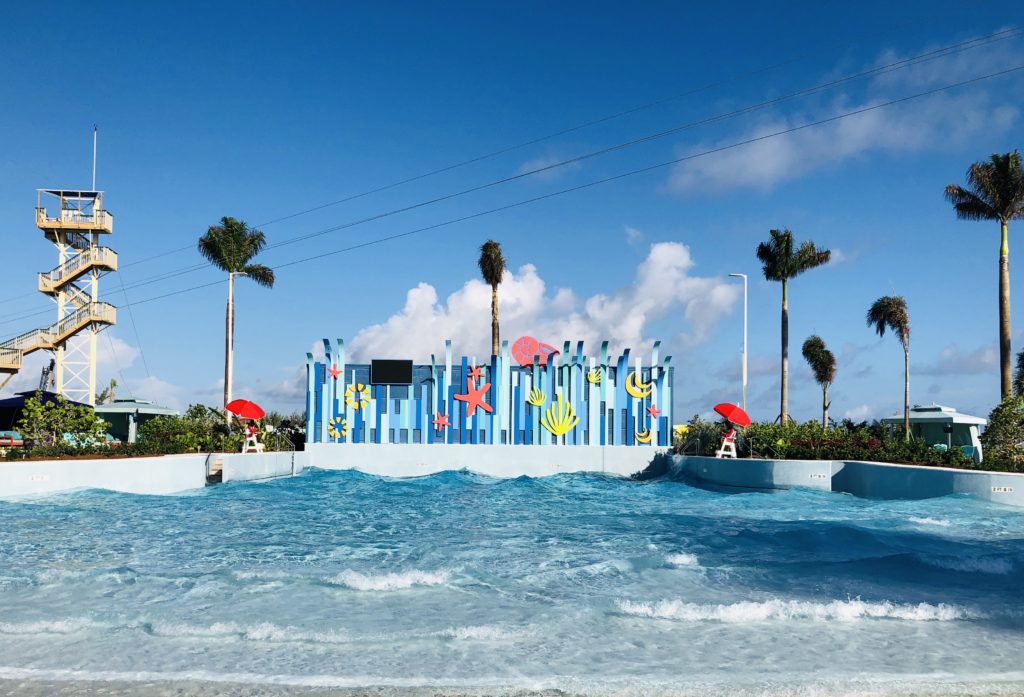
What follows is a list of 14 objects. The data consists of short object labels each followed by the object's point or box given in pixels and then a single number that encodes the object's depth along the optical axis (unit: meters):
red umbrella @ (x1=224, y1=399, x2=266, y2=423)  24.92
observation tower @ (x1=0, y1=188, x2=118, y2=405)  34.16
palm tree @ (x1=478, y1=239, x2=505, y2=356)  37.16
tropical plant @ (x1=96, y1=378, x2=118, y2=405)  52.66
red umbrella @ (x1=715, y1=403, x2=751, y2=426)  24.33
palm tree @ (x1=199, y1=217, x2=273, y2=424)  36.53
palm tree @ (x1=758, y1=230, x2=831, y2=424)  39.50
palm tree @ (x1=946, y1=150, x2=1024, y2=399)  28.70
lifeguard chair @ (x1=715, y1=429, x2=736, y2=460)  24.39
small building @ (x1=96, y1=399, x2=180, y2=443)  34.59
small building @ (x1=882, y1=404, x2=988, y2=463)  36.41
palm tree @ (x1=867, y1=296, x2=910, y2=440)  54.88
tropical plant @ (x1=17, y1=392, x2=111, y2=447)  20.08
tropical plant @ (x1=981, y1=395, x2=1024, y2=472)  19.59
